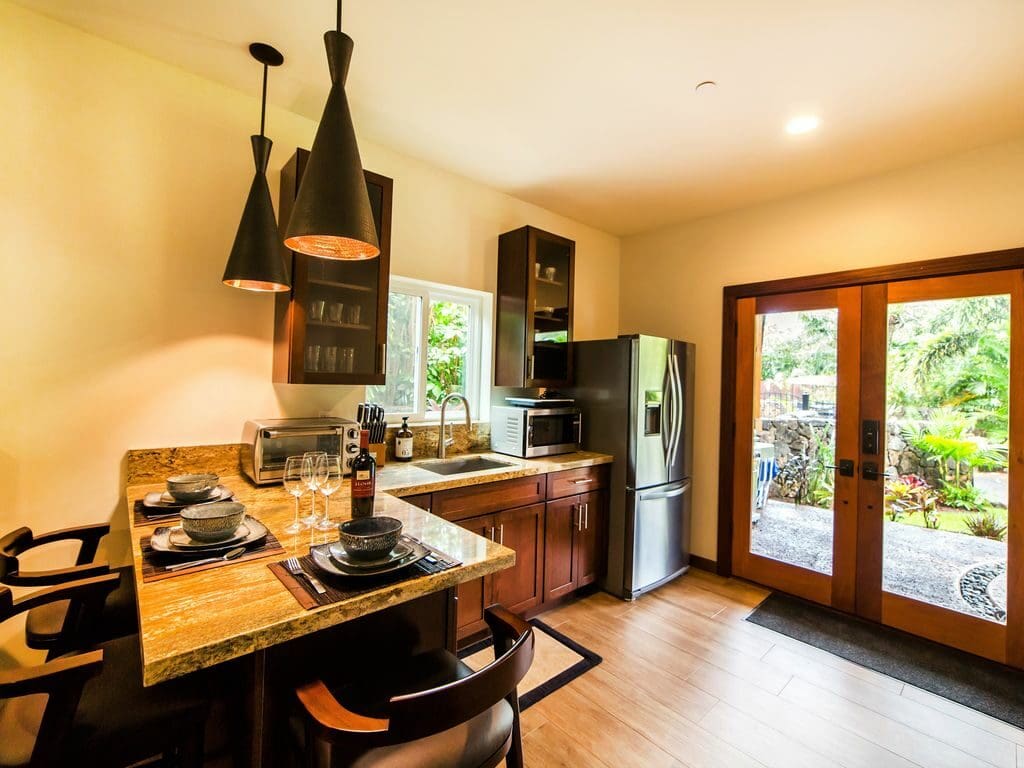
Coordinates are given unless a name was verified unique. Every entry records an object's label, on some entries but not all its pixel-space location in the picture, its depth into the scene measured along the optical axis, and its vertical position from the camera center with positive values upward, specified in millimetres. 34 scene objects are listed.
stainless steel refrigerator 3047 -323
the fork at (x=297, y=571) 1111 -480
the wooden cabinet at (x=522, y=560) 2551 -986
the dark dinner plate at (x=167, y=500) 1619 -427
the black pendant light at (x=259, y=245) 1867 +573
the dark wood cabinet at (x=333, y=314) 2139 +362
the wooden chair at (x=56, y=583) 1344 -720
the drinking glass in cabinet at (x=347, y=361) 2326 +134
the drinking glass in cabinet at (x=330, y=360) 2279 +132
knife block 2554 -356
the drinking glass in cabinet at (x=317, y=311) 2232 +368
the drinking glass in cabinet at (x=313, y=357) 2213 +140
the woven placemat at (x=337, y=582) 1060 -482
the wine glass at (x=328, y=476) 1531 -300
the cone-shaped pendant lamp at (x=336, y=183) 1271 +576
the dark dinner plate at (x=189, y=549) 1243 -448
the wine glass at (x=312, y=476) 1517 -295
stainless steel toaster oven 2002 -255
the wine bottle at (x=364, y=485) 1485 -315
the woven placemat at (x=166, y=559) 1149 -474
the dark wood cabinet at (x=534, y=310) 3119 +583
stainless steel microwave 2998 -263
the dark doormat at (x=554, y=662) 2131 -1371
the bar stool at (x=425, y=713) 852 -749
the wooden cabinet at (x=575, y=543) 2828 -966
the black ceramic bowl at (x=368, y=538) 1188 -392
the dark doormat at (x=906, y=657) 2152 -1362
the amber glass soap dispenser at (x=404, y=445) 2746 -336
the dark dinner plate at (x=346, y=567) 1150 -458
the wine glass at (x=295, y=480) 1515 -311
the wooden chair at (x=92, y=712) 899 -742
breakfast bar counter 871 -491
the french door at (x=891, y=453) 2441 -319
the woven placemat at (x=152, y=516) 1531 -457
